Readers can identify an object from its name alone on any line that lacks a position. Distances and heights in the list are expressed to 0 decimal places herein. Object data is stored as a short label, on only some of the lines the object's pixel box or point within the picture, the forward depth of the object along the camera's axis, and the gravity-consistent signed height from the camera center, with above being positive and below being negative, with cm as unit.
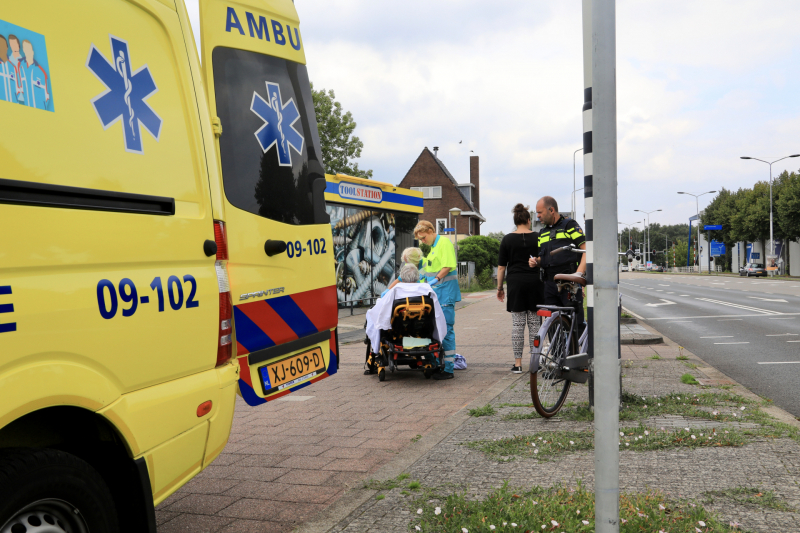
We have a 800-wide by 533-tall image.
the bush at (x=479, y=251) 3916 +21
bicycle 534 -89
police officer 652 +10
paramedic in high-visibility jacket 792 -21
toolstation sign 1816 +189
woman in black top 777 -26
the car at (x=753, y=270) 5962 -203
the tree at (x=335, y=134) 3278 +626
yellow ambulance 195 +3
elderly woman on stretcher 745 -52
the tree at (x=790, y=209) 5281 +317
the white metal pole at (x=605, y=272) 230 -7
